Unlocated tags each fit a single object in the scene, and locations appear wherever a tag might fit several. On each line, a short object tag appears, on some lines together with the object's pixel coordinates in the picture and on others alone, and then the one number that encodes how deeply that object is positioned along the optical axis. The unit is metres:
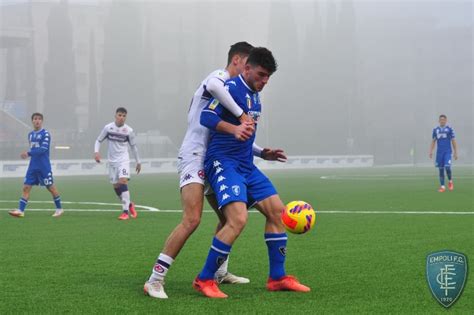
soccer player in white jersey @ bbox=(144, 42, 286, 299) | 14.36
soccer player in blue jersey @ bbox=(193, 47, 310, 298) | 14.48
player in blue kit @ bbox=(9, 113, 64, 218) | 33.84
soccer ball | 14.83
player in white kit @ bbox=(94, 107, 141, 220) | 33.34
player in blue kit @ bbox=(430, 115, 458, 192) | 50.03
